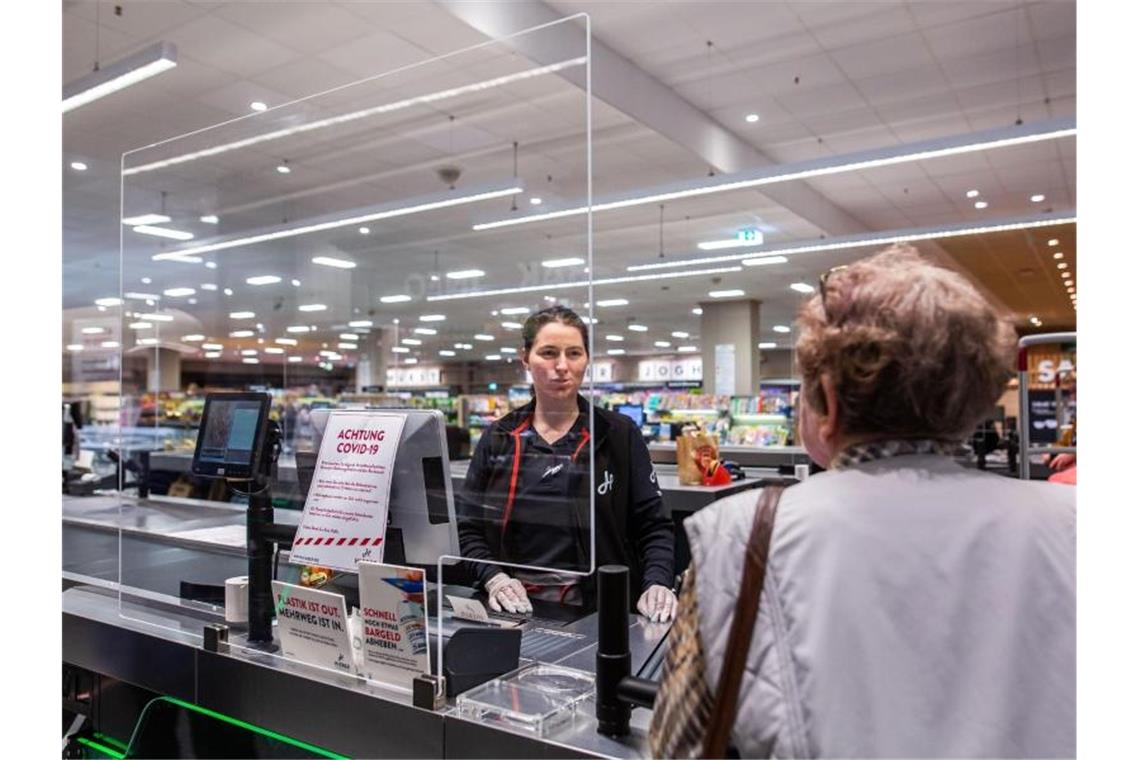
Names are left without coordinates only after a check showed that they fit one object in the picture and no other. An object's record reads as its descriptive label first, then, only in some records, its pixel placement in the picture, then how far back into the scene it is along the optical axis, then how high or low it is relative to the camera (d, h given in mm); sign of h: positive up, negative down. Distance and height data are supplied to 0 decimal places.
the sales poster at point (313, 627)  1587 -463
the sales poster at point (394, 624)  1482 -427
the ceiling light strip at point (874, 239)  7852 +1628
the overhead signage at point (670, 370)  13352 +404
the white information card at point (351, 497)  1718 -219
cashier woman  1770 -207
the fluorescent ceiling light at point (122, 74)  4094 +1704
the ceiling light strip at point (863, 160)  5062 +1623
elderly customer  795 -228
